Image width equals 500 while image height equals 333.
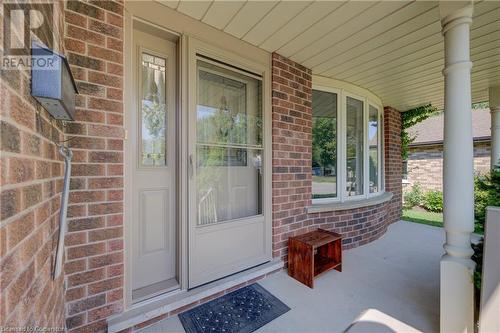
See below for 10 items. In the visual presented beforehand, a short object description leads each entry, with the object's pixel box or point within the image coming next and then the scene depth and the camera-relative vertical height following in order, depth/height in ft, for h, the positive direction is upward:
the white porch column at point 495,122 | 12.16 +2.51
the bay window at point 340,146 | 11.10 +1.06
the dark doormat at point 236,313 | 5.86 -4.20
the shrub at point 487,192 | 5.45 -0.70
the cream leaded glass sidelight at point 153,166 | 6.37 +0.01
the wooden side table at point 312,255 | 7.99 -3.53
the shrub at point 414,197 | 24.81 -3.58
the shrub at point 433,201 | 22.89 -3.77
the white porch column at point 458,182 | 5.18 -0.40
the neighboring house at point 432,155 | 23.32 +1.20
